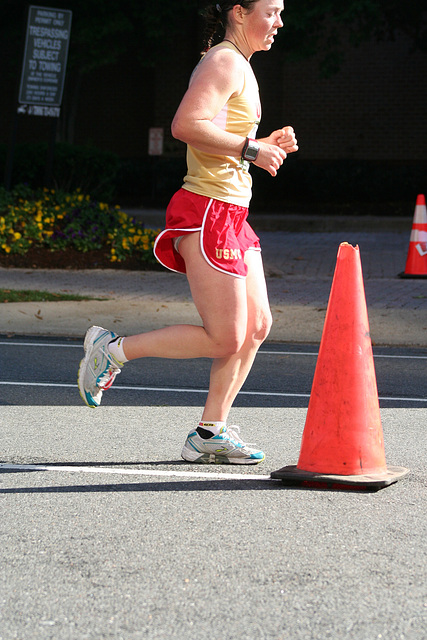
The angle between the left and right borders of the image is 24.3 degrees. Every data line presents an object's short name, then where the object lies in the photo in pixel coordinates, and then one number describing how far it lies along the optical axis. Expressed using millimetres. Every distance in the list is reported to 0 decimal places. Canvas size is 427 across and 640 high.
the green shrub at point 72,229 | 13672
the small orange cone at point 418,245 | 12781
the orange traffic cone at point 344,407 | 4277
